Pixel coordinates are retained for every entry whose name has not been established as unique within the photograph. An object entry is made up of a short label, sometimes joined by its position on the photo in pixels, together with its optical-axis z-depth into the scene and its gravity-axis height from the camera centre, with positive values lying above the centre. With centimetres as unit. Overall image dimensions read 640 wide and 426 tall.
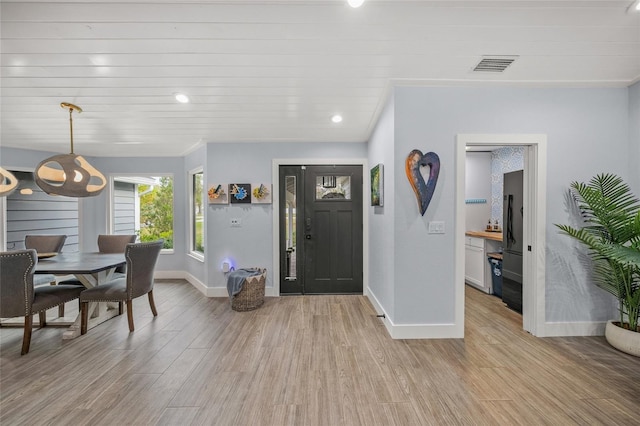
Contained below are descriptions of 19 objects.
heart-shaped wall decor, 270 +36
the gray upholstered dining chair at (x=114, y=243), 405 -45
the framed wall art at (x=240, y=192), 419 +30
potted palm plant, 240 -26
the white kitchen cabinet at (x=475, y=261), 432 -79
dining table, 276 -57
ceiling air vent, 235 +130
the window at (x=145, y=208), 532 +9
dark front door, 428 -24
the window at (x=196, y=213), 493 -1
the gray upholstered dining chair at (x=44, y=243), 388 -43
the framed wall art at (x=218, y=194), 418 +27
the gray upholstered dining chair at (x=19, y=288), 244 -68
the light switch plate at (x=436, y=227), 276 -15
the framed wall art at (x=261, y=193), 419 +29
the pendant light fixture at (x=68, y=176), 281 +38
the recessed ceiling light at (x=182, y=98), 291 +122
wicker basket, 359 -109
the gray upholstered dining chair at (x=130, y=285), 294 -81
